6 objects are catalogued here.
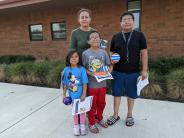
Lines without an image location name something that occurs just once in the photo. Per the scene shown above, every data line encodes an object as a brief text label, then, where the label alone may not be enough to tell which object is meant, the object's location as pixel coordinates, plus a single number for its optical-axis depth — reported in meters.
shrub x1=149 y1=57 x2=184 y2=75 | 3.84
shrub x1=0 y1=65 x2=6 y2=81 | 4.40
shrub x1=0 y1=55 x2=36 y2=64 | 5.90
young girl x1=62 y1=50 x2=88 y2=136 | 1.87
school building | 4.26
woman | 1.90
